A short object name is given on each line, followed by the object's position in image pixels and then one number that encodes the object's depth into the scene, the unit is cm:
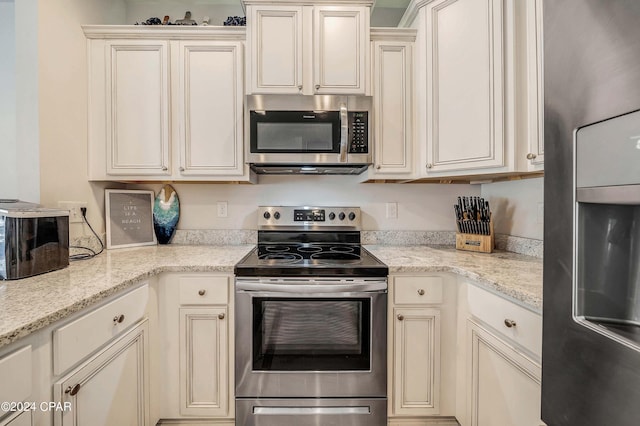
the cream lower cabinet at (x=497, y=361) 103
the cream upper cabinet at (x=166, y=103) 182
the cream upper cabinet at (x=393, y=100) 183
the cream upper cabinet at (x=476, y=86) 141
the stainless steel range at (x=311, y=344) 146
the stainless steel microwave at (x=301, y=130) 173
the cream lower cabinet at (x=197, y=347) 149
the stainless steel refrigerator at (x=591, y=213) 47
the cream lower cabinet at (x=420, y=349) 150
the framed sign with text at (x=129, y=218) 193
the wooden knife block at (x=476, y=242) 181
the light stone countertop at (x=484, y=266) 109
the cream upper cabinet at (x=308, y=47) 174
